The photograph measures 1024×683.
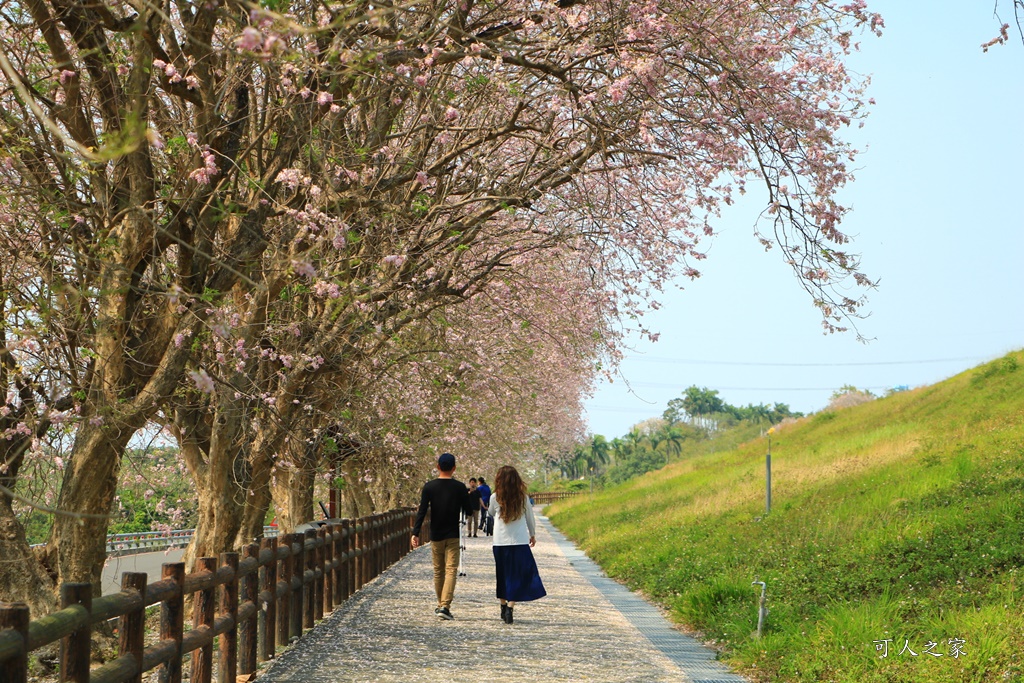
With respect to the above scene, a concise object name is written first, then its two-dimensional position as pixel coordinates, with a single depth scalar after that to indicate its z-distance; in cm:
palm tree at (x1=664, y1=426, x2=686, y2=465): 16712
